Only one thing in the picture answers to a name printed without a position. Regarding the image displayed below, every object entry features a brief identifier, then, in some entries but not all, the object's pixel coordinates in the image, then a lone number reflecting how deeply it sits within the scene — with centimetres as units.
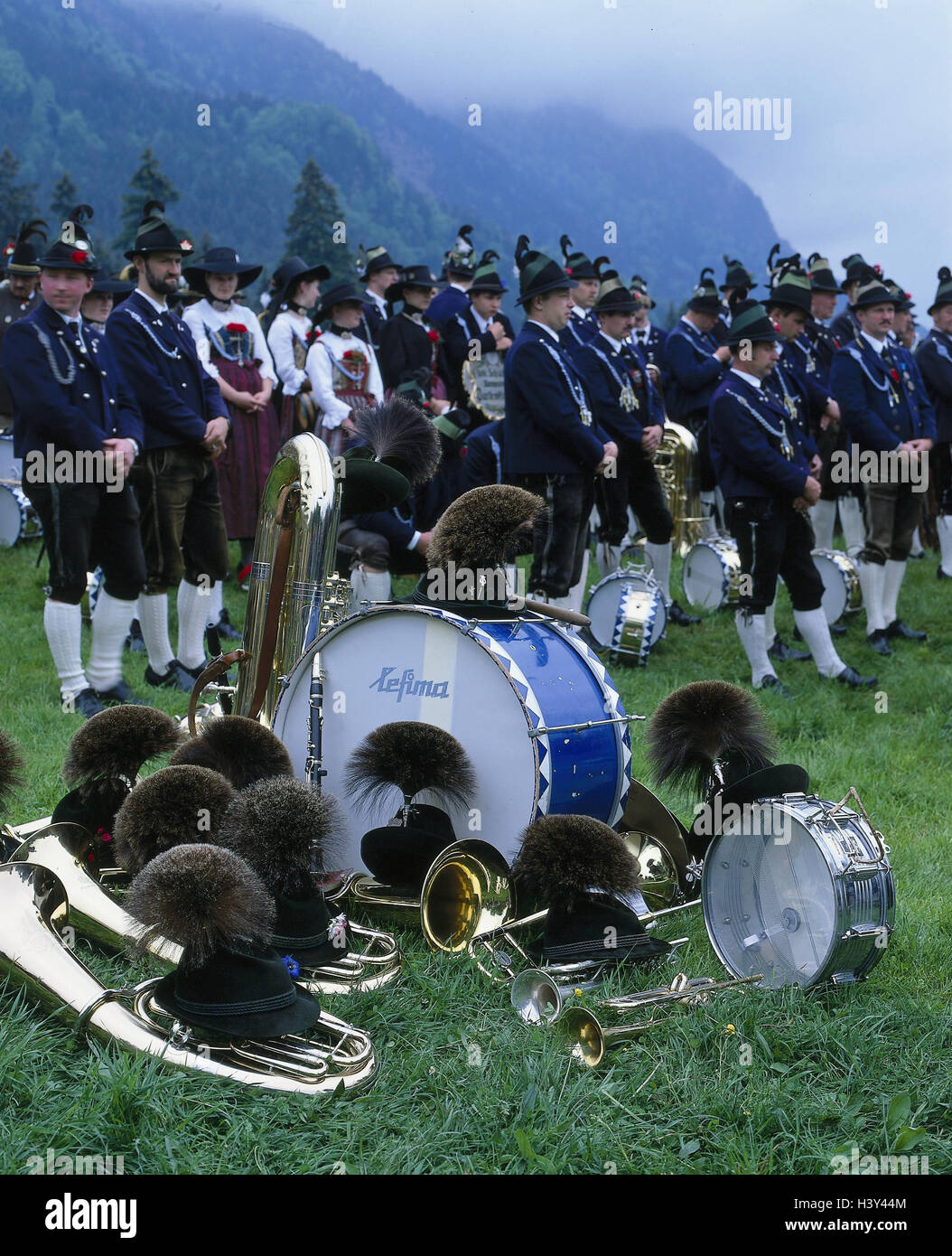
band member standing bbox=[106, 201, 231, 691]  712
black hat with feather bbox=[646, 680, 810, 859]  405
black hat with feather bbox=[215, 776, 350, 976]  333
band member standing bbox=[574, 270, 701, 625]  891
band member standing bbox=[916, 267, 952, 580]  1071
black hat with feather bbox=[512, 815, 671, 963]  350
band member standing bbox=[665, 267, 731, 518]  1179
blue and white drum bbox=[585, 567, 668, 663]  829
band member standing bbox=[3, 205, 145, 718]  651
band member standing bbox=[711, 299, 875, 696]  788
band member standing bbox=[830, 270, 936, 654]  906
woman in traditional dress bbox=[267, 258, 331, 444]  1030
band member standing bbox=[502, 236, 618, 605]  776
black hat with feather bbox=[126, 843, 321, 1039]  289
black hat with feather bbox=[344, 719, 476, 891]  398
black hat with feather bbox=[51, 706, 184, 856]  394
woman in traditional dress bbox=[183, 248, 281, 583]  924
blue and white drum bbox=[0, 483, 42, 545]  1098
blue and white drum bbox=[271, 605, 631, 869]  400
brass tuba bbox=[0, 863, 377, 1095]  294
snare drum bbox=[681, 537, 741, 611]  995
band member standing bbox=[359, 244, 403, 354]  1237
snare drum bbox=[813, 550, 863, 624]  956
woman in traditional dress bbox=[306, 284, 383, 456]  962
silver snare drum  340
